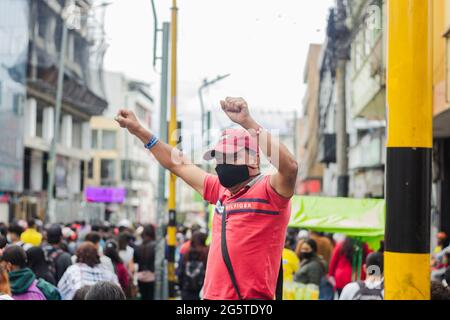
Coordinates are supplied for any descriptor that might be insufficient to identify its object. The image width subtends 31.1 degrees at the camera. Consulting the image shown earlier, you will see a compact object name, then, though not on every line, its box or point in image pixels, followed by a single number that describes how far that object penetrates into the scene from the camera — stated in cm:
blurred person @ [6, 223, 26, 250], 1261
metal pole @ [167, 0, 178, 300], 1522
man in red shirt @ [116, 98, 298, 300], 377
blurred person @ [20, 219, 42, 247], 1152
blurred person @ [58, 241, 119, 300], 859
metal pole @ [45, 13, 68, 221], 2731
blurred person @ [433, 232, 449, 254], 1505
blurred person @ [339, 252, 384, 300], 663
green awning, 1087
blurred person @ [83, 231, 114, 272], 1192
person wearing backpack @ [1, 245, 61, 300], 685
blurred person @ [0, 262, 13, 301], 546
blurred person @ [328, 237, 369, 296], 1184
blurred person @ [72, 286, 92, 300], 616
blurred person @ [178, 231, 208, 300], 1140
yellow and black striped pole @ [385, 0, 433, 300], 299
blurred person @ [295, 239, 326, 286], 1059
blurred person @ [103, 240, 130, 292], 1148
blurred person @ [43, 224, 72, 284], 1069
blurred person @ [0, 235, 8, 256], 677
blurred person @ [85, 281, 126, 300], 539
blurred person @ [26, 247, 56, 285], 899
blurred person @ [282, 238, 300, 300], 945
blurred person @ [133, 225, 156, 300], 1448
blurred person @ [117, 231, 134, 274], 1438
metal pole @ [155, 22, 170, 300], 1520
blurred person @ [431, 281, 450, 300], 468
